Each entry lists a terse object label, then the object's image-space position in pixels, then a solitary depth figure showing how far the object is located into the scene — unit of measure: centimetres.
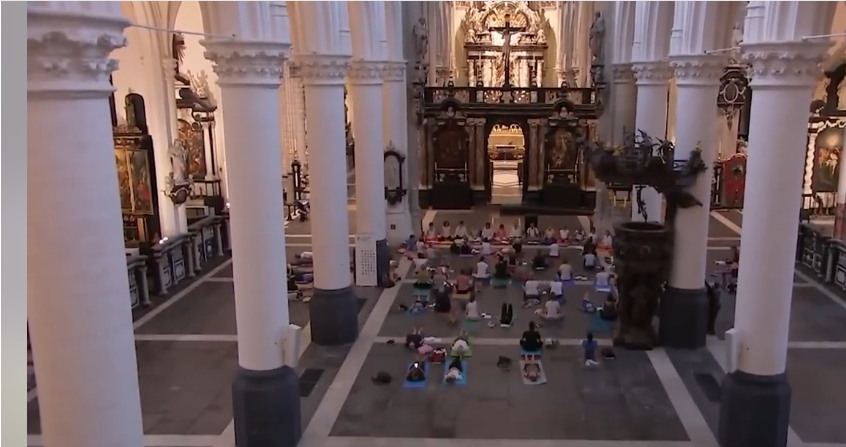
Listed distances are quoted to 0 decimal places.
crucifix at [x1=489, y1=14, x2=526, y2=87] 3541
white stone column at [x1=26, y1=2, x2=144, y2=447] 459
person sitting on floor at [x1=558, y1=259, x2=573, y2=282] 1658
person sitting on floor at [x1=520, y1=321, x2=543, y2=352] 1214
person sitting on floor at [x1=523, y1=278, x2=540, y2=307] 1508
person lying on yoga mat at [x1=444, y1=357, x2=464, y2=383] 1105
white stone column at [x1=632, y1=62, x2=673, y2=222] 1459
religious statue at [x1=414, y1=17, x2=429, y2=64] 2267
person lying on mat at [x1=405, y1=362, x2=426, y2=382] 1102
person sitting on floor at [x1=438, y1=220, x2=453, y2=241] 2077
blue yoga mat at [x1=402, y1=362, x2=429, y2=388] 1095
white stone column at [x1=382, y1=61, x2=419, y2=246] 1950
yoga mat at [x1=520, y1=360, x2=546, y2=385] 1108
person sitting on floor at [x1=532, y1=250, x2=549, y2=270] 1786
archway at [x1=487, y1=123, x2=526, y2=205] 2962
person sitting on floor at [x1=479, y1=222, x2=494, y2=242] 2019
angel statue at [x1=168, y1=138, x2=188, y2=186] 1808
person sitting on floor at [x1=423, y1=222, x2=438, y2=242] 2067
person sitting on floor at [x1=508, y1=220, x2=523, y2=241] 2041
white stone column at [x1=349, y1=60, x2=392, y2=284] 1561
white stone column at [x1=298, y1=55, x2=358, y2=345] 1144
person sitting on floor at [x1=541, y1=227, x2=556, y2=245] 2036
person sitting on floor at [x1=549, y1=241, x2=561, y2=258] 1872
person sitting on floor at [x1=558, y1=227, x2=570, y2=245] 2033
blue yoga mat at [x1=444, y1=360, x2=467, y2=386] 1105
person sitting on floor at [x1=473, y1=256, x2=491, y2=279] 1675
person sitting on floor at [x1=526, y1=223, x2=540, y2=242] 2055
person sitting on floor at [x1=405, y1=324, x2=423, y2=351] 1246
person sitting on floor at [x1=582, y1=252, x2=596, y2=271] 1778
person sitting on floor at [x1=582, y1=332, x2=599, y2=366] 1178
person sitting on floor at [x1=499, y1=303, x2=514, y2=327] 1372
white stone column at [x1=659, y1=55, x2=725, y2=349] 1113
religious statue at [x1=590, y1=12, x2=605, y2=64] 2261
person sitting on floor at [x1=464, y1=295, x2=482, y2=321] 1396
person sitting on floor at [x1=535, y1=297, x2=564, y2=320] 1385
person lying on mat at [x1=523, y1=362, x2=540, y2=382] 1119
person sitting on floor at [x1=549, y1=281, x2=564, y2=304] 1514
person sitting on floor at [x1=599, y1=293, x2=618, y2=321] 1386
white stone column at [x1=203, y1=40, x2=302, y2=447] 809
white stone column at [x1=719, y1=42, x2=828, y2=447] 764
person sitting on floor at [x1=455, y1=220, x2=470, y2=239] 2042
